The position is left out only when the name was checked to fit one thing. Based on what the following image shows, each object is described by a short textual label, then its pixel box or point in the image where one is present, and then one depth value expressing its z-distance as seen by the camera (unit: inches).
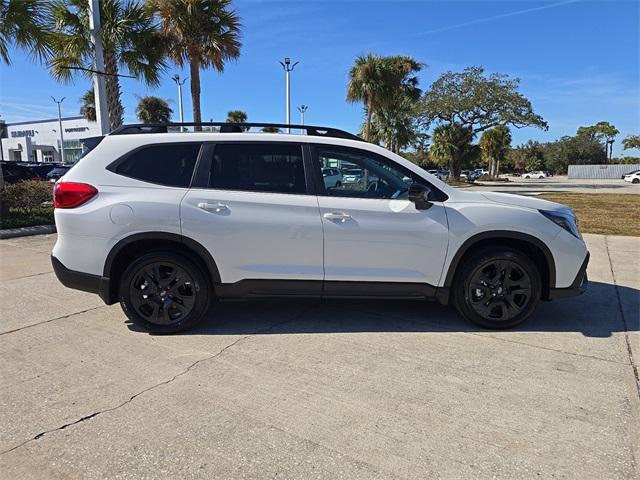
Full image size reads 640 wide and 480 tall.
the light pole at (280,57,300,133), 1165.5
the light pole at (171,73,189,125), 1510.2
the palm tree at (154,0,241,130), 579.5
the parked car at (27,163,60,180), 1076.5
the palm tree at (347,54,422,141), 1028.5
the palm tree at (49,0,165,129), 496.4
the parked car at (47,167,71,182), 1042.0
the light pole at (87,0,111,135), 453.4
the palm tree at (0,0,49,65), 398.3
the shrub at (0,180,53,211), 418.0
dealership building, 2615.7
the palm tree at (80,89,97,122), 1320.1
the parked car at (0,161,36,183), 775.7
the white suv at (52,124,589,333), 154.8
